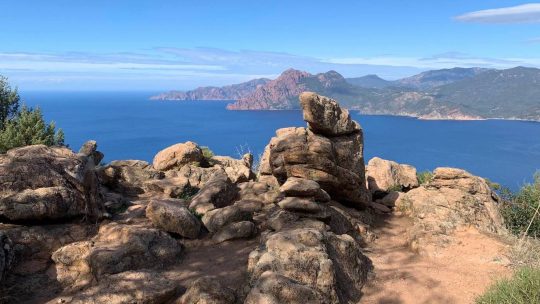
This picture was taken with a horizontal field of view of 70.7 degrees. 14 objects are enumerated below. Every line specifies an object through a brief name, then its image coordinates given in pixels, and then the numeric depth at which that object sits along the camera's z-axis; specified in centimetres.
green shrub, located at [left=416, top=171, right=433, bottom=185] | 2803
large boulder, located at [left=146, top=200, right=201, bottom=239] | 1419
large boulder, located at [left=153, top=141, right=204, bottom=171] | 2664
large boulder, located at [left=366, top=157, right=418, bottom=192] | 2490
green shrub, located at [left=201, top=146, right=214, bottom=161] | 2950
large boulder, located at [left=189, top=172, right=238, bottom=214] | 1697
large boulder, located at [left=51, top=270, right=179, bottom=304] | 912
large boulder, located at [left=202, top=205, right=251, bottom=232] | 1502
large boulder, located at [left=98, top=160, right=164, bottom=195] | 2178
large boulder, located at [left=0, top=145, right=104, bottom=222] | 1312
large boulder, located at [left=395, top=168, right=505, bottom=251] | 1767
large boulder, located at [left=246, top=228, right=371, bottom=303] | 912
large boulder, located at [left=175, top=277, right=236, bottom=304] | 916
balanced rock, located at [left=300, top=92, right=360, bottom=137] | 1794
